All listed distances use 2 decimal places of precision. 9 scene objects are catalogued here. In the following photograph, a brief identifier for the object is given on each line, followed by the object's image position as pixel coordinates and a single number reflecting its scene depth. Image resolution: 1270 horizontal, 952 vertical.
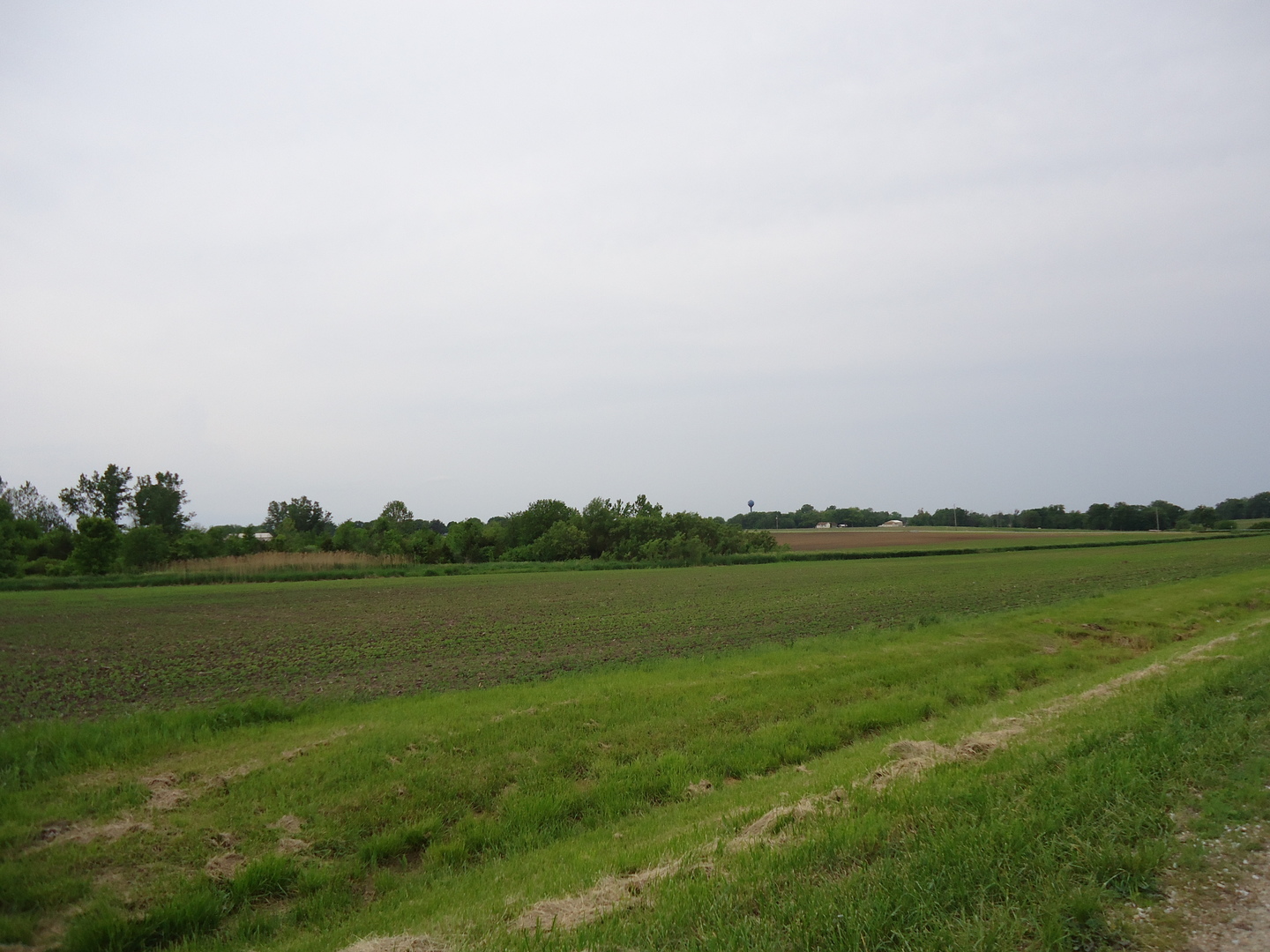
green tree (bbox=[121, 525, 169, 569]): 61.94
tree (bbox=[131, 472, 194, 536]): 104.94
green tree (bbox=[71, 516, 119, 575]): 58.34
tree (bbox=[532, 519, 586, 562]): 93.94
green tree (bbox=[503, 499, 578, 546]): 102.38
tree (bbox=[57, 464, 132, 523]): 102.50
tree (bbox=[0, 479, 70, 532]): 113.38
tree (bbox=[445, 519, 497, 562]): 96.12
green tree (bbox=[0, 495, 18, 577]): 57.44
